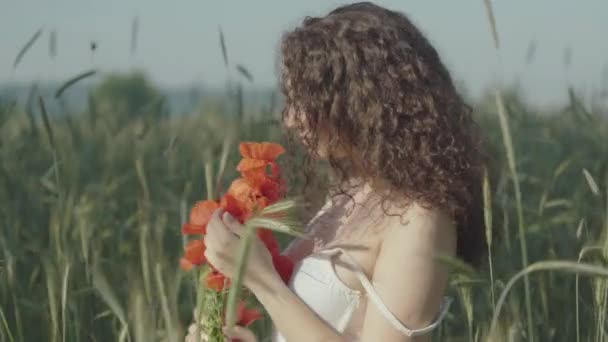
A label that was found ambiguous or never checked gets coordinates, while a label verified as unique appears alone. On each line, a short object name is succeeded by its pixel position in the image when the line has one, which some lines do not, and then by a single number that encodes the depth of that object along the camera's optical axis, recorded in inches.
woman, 137.4
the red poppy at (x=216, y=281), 137.9
